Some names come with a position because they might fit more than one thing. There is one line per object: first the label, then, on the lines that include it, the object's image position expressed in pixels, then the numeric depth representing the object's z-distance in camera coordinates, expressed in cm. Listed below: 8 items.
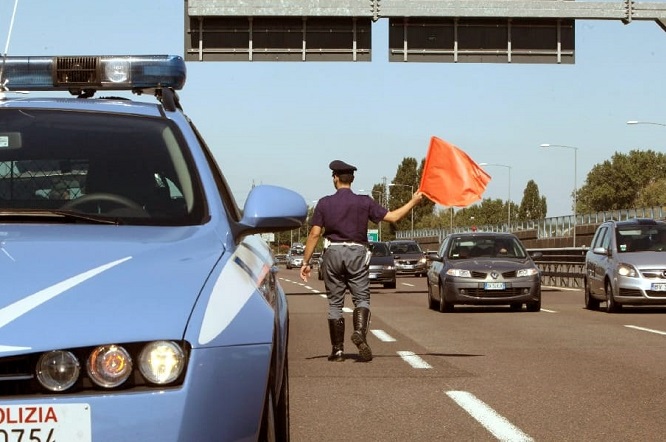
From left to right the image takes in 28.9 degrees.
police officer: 1266
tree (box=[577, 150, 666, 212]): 17550
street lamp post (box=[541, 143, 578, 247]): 6969
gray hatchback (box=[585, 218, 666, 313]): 2131
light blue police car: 340
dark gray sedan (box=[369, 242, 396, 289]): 3950
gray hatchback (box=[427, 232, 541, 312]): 2214
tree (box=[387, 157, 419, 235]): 17438
